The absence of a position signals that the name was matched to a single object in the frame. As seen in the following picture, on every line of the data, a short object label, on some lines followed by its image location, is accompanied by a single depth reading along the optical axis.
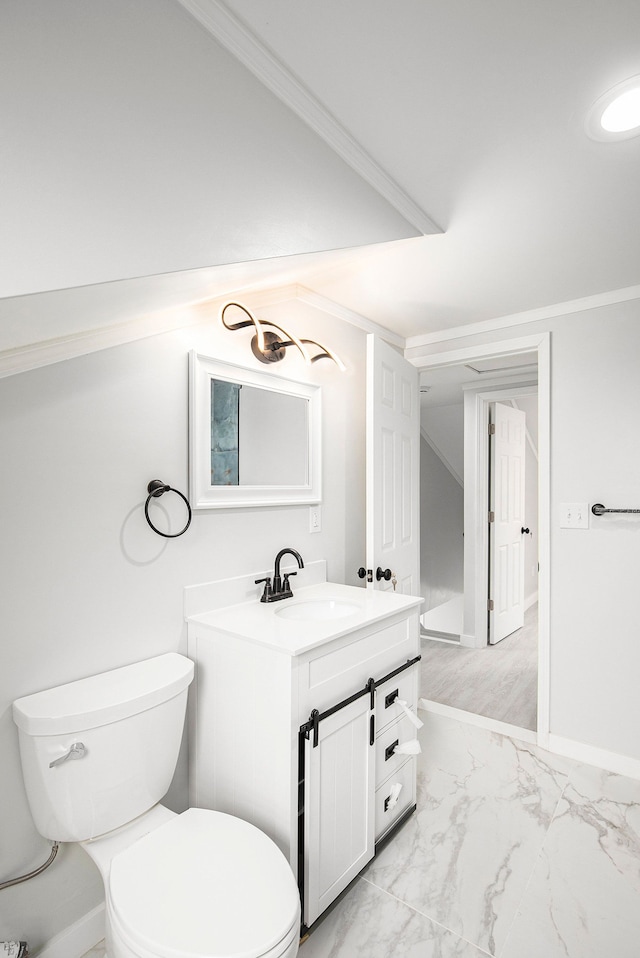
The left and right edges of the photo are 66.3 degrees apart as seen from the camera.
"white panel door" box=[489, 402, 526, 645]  3.88
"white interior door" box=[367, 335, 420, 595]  2.21
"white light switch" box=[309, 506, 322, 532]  2.19
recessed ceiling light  1.07
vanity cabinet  1.34
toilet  0.97
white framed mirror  1.68
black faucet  1.85
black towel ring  1.51
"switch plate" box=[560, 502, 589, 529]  2.31
